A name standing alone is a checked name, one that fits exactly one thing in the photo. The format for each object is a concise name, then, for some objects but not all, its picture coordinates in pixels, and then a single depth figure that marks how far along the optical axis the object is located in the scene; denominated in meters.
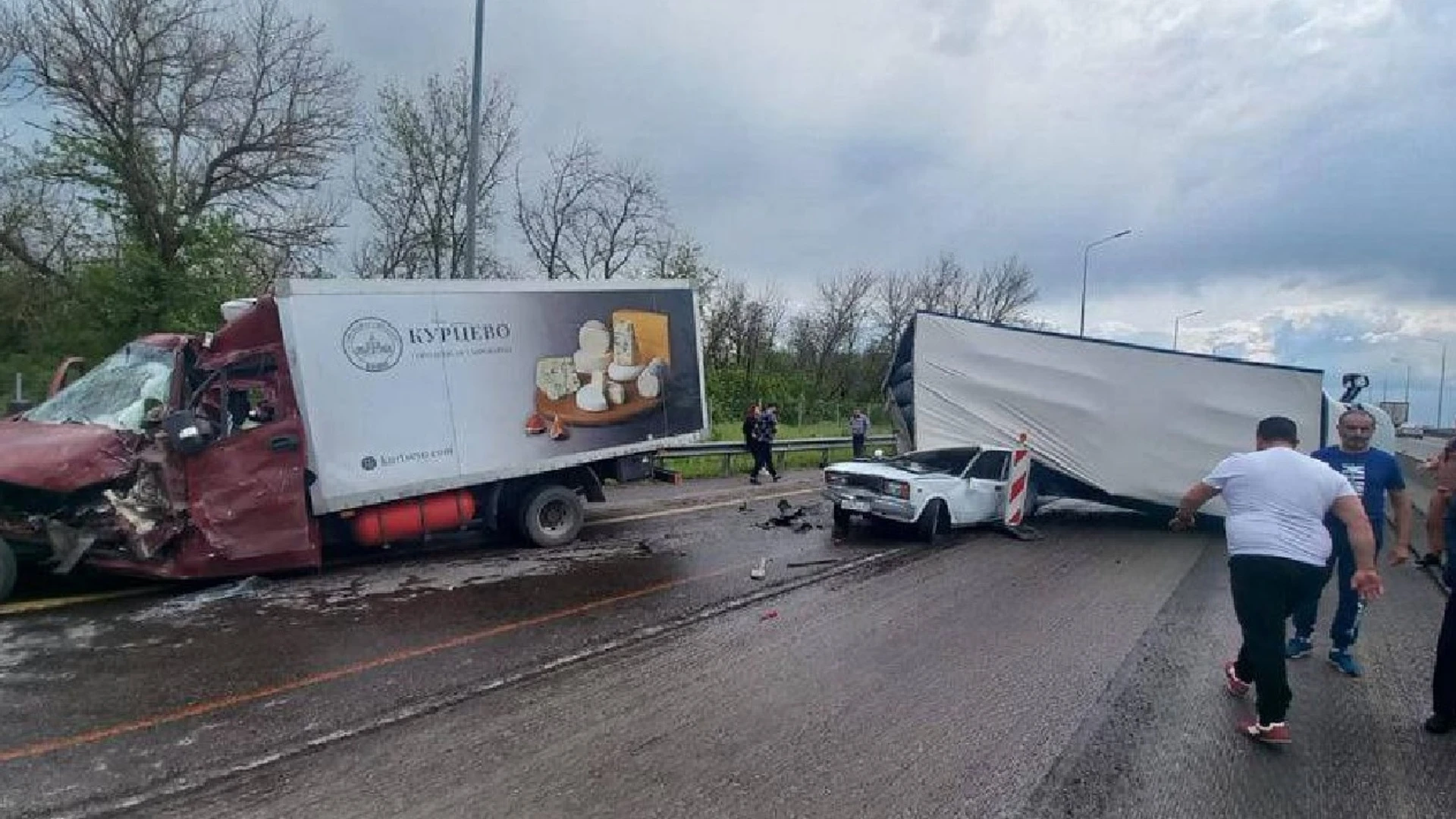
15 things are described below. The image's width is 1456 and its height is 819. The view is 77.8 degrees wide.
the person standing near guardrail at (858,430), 24.38
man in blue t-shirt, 5.95
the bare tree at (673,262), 39.66
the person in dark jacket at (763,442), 18.94
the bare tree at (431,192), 27.59
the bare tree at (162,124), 21.17
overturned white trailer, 13.05
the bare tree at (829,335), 65.25
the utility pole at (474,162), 13.77
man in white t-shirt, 4.50
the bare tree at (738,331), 51.06
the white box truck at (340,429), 7.02
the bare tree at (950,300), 70.31
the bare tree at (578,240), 37.25
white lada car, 11.26
